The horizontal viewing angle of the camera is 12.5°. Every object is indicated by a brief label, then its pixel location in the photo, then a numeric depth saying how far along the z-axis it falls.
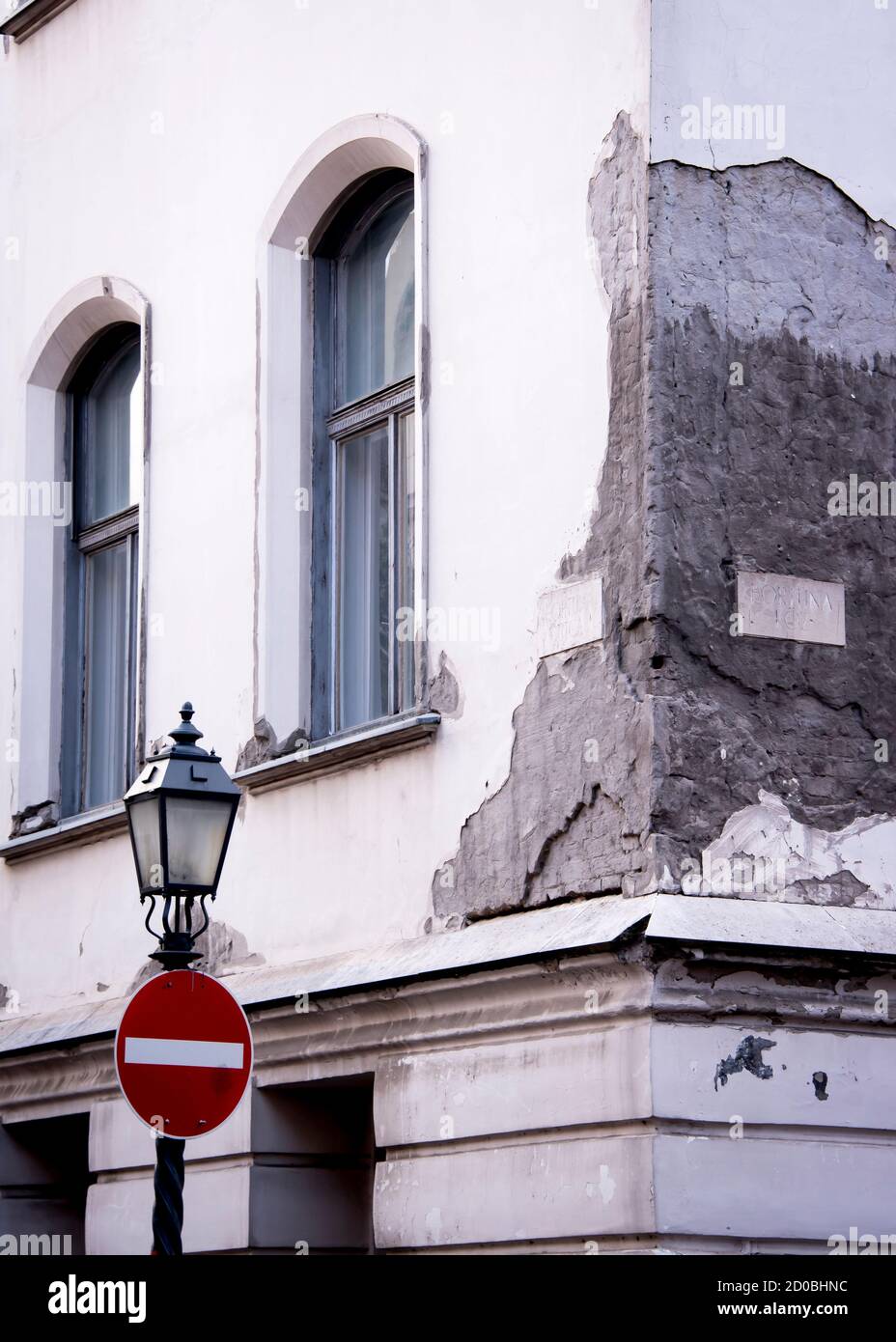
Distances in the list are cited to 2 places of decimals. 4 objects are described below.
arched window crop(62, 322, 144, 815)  22.57
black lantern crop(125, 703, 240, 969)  14.61
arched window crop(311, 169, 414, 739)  18.92
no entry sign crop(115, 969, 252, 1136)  14.12
